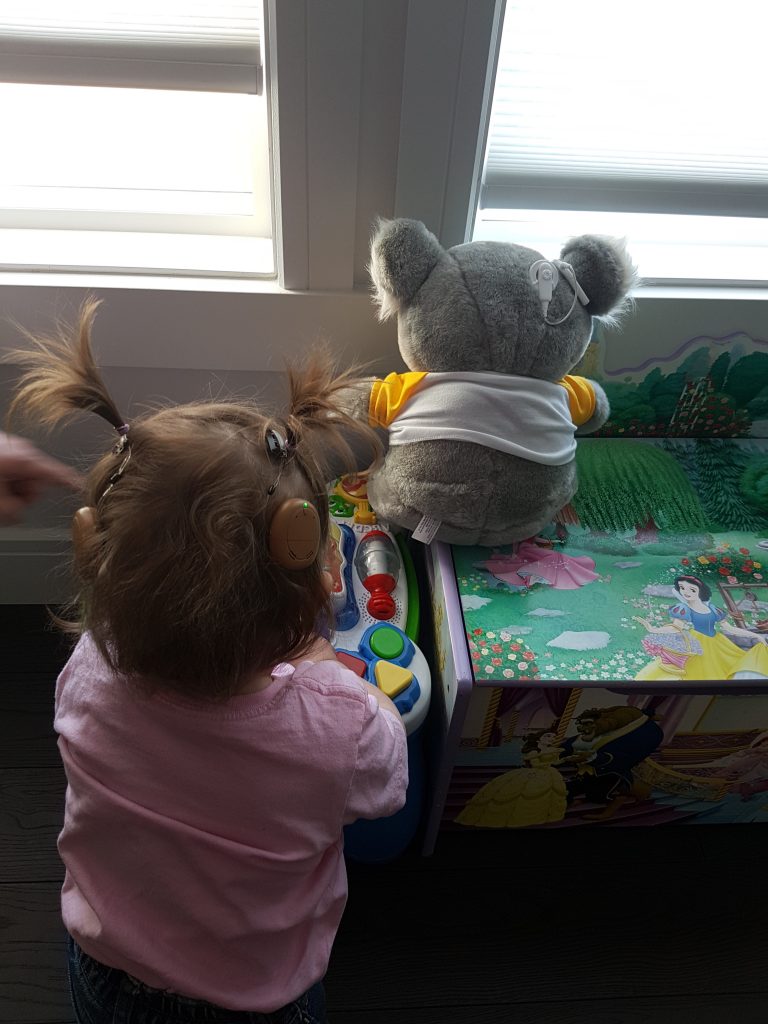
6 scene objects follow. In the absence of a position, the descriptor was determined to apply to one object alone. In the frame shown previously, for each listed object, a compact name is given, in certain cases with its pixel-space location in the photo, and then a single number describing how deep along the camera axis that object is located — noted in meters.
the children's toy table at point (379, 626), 0.77
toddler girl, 0.48
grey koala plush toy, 0.75
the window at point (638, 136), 0.75
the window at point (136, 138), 0.69
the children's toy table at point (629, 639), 0.75
